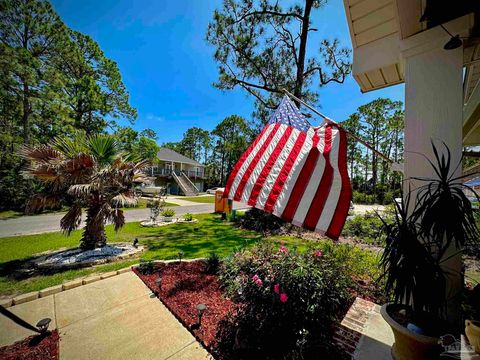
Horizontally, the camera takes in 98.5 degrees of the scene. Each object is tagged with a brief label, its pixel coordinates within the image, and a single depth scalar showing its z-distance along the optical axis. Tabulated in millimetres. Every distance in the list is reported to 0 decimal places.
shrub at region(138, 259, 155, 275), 4789
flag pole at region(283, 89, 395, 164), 2782
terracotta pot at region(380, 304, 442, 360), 1738
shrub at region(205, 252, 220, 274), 4798
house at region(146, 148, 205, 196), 31547
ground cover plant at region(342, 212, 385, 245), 8770
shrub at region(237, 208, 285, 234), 10259
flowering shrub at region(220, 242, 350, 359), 2475
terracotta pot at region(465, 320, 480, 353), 1514
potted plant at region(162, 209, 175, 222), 12039
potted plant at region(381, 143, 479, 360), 1774
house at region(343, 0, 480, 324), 1949
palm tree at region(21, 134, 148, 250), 5516
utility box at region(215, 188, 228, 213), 14467
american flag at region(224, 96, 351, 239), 2594
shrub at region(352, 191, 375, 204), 29891
